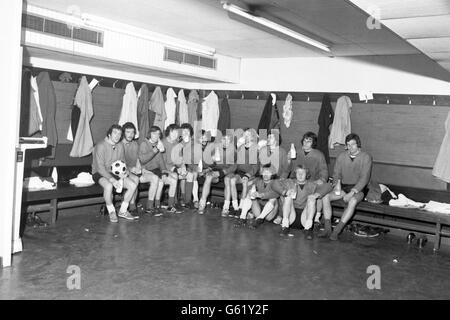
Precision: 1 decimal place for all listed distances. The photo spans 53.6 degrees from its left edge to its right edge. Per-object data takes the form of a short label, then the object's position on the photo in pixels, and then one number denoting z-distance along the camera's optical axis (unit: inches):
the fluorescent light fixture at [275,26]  161.8
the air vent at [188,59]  252.5
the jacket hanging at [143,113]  276.7
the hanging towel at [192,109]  313.6
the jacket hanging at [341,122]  261.7
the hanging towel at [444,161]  227.9
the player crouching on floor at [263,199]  228.8
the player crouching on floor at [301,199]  222.1
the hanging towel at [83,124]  244.7
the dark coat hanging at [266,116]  293.1
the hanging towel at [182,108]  307.4
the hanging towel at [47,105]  225.8
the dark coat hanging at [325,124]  268.8
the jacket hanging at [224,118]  311.6
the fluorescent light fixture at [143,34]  204.5
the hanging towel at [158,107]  285.7
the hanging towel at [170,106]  298.6
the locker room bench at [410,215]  209.9
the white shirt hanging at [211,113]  313.3
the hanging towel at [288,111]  287.7
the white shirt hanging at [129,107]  270.4
